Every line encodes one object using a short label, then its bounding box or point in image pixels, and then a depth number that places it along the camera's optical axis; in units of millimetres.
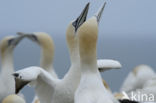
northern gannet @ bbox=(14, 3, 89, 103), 13984
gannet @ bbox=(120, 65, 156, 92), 17562
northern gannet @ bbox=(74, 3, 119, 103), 11469
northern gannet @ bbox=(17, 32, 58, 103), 18437
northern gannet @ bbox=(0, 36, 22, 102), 18375
